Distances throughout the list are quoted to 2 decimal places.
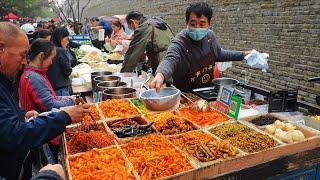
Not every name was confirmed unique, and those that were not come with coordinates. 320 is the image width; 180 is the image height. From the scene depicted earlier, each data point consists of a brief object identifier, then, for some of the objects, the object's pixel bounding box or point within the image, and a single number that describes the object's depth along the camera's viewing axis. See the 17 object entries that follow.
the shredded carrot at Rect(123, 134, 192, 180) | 2.00
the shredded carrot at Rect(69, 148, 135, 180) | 1.97
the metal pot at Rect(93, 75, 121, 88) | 4.33
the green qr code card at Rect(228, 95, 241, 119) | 2.74
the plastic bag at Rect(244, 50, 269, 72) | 3.58
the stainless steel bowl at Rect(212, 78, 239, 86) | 3.50
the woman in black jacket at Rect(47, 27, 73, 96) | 4.74
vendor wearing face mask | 3.36
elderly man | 1.87
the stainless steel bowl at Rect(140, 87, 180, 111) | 2.86
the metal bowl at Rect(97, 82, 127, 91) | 4.02
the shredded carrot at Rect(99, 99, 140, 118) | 3.03
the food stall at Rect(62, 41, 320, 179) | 2.07
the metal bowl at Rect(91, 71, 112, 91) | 4.84
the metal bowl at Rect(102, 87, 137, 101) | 3.57
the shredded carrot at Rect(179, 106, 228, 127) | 2.80
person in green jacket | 5.10
